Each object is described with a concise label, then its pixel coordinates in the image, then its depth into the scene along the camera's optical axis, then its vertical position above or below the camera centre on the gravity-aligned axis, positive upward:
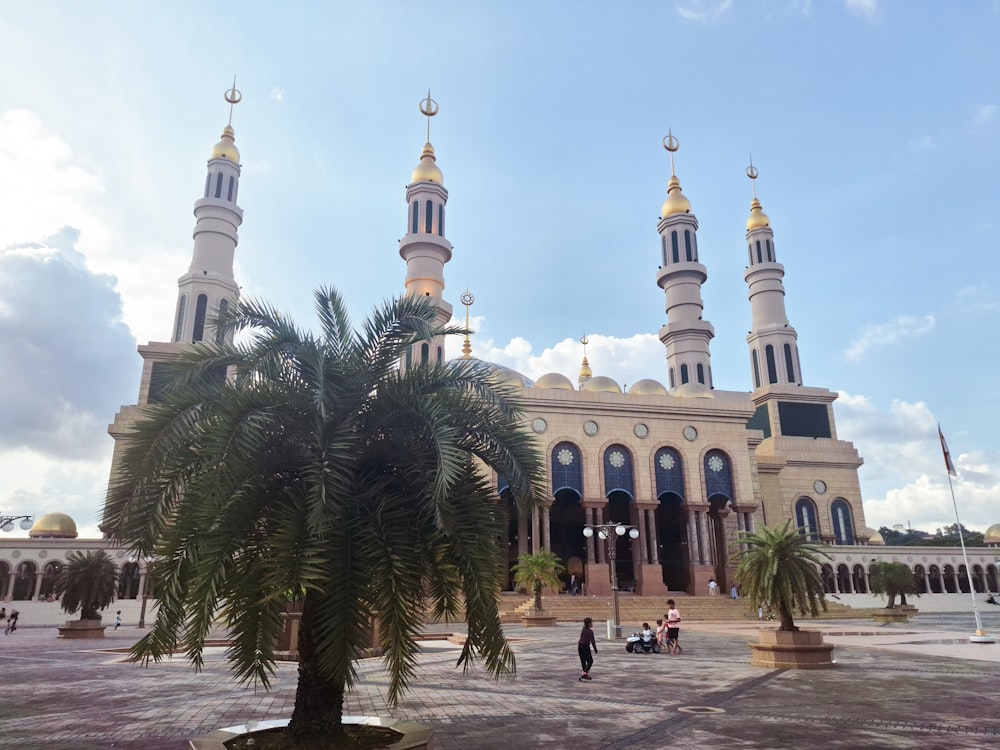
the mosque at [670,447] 42.81 +8.66
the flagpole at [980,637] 20.96 -1.49
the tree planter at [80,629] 23.75 -1.29
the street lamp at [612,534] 22.70 +1.69
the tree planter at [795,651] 14.87 -1.31
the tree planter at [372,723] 6.71 -1.40
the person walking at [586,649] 13.12 -1.10
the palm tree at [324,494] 6.46 +0.87
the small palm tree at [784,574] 14.62 +0.22
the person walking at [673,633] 18.47 -1.17
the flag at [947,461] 24.38 +4.00
